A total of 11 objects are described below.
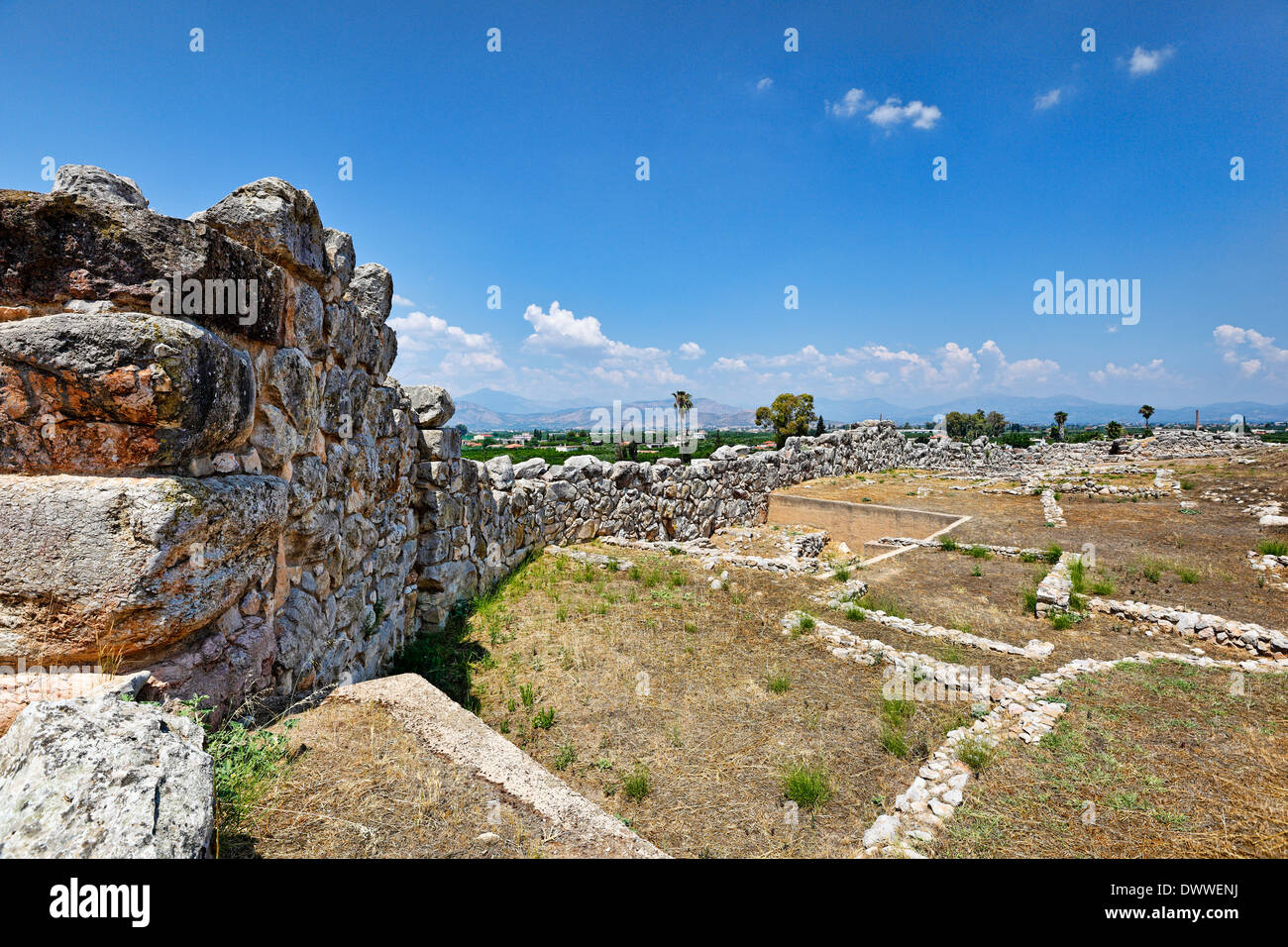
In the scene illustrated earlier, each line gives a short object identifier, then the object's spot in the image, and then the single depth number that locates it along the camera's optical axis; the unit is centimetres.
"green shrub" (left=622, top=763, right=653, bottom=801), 364
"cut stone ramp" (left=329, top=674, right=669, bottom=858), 235
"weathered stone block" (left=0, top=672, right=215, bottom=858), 133
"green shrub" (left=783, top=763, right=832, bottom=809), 359
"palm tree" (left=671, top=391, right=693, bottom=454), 6500
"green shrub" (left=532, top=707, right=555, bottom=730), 439
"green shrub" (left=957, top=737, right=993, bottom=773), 396
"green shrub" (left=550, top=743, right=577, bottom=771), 393
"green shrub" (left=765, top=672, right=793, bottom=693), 510
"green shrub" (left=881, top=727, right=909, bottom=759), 417
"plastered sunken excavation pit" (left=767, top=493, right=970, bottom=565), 1337
